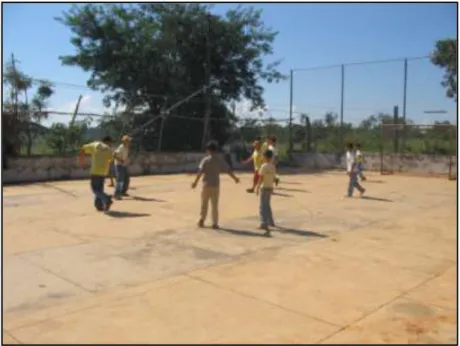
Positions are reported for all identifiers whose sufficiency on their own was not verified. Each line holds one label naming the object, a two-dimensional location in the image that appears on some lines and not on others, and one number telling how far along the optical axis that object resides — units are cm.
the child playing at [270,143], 1353
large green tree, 2372
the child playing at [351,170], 1363
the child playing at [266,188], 882
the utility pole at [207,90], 2434
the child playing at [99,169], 1062
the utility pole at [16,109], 1692
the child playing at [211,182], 895
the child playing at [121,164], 1269
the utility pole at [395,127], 2325
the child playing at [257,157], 1376
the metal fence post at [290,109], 2622
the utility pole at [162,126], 2219
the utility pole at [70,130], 1831
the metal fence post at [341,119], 2481
